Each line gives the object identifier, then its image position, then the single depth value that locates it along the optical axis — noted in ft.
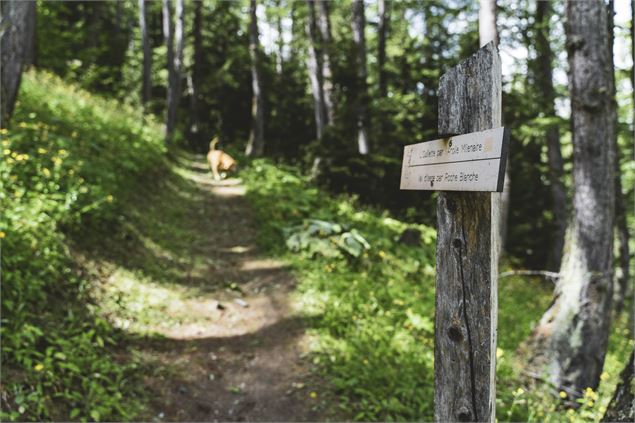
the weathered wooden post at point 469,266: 7.54
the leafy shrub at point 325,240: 26.48
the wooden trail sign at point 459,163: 6.59
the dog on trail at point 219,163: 46.24
